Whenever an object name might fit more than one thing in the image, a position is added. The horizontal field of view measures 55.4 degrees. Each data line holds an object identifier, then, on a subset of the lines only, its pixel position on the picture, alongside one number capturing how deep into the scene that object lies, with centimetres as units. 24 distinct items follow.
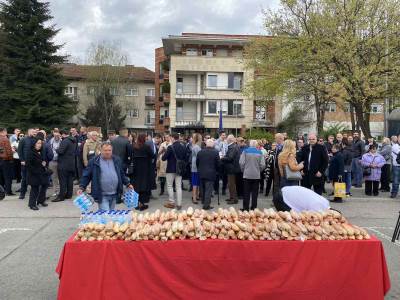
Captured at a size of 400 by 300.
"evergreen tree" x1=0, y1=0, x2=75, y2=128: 3216
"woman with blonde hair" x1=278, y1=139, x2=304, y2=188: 859
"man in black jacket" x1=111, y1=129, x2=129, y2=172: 1046
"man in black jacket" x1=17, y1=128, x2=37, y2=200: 966
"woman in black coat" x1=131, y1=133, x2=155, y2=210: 996
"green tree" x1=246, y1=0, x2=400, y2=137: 1853
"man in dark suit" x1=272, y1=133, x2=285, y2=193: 1078
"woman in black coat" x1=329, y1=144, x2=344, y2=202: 1160
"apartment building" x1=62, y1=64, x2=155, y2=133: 5225
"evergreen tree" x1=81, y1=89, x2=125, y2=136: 4868
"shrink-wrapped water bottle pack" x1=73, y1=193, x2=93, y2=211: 529
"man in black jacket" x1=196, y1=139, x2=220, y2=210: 972
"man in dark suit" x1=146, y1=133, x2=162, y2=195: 1109
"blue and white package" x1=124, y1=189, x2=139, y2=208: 587
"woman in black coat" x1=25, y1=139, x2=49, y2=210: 959
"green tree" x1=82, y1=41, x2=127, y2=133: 4828
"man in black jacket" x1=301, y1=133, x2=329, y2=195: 1033
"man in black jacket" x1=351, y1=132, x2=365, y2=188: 1424
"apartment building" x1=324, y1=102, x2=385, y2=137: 4952
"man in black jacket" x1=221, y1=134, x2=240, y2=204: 1094
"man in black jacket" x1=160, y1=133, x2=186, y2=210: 1000
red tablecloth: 409
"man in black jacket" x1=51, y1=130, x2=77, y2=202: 1066
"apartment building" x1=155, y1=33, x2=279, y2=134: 4003
